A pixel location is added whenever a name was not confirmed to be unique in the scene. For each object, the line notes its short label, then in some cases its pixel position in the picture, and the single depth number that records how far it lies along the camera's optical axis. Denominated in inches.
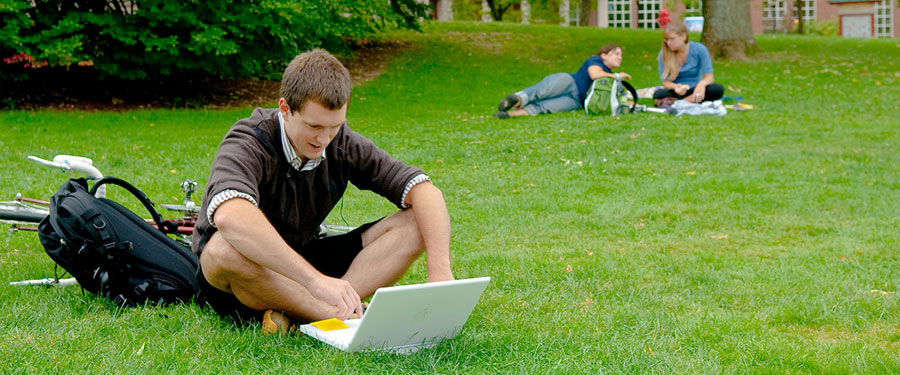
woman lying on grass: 438.6
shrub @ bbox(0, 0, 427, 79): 446.3
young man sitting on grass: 117.4
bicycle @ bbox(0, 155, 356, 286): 153.3
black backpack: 138.3
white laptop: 110.7
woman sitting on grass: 441.1
